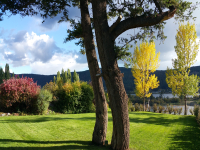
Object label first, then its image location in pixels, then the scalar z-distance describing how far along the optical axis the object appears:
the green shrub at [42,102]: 13.33
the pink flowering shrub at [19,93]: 12.62
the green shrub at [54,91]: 16.11
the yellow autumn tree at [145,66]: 20.58
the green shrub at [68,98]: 15.82
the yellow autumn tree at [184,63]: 18.53
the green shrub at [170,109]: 19.58
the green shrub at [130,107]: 20.91
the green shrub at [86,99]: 16.88
